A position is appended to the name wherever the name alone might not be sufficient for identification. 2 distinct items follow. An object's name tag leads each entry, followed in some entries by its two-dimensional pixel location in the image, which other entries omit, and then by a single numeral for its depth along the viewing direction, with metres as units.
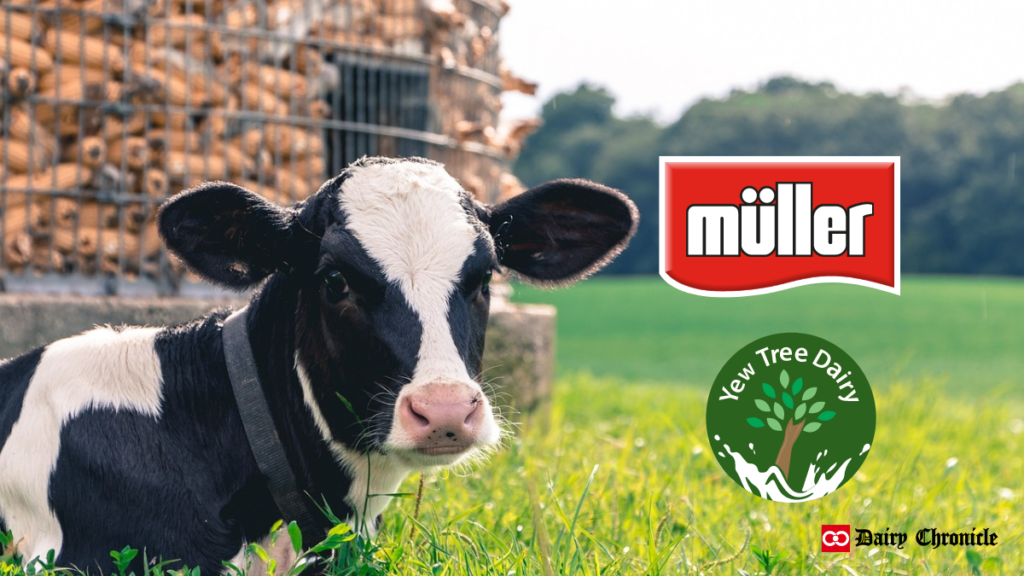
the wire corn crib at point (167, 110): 6.56
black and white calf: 3.01
